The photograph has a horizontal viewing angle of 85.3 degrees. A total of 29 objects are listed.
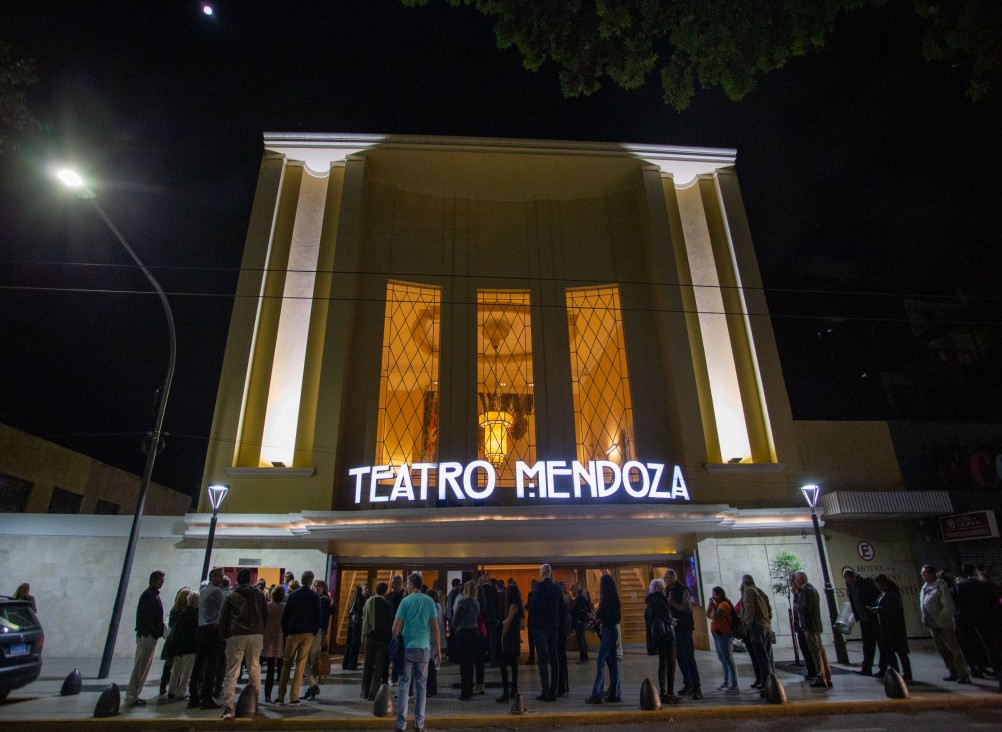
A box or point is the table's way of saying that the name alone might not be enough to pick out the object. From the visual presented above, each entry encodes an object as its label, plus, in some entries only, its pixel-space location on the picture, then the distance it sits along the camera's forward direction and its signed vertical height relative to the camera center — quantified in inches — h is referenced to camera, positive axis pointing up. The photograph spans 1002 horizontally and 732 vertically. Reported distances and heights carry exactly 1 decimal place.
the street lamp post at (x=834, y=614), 426.0 -15.1
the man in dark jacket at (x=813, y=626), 335.3 -18.8
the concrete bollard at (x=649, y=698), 275.8 -48.0
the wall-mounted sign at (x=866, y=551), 596.4 +43.0
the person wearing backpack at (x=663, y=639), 300.2 -21.9
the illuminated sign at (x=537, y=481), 568.7 +114.2
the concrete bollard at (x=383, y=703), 269.6 -47.5
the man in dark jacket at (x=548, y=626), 307.6 -14.9
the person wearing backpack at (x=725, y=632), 326.0 -20.4
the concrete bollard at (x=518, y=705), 273.4 -49.7
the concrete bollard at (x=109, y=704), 273.3 -46.7
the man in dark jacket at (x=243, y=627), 279.3 -11.9
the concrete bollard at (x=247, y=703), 269.7 -46.6
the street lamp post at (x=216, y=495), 504.4 +93.4
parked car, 297.3 -21.1
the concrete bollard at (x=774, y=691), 285.9 -47.2
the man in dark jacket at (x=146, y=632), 305.1 -15.5
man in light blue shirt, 244.4 -17.5
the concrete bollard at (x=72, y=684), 333.7 -45.8
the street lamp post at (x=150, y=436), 347.6 +143.5
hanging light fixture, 799.1 +246.2
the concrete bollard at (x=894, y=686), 293.0 -46.4
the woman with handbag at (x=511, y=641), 314.2 -23.2
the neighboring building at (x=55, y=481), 832.9 +200.4
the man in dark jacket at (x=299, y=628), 307.7 -14.1
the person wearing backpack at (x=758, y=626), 321.4 -17.3
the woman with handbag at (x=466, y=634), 313.4 -18.9
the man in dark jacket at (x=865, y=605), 373.1 -7.4
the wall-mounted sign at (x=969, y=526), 577.3 +65.8
